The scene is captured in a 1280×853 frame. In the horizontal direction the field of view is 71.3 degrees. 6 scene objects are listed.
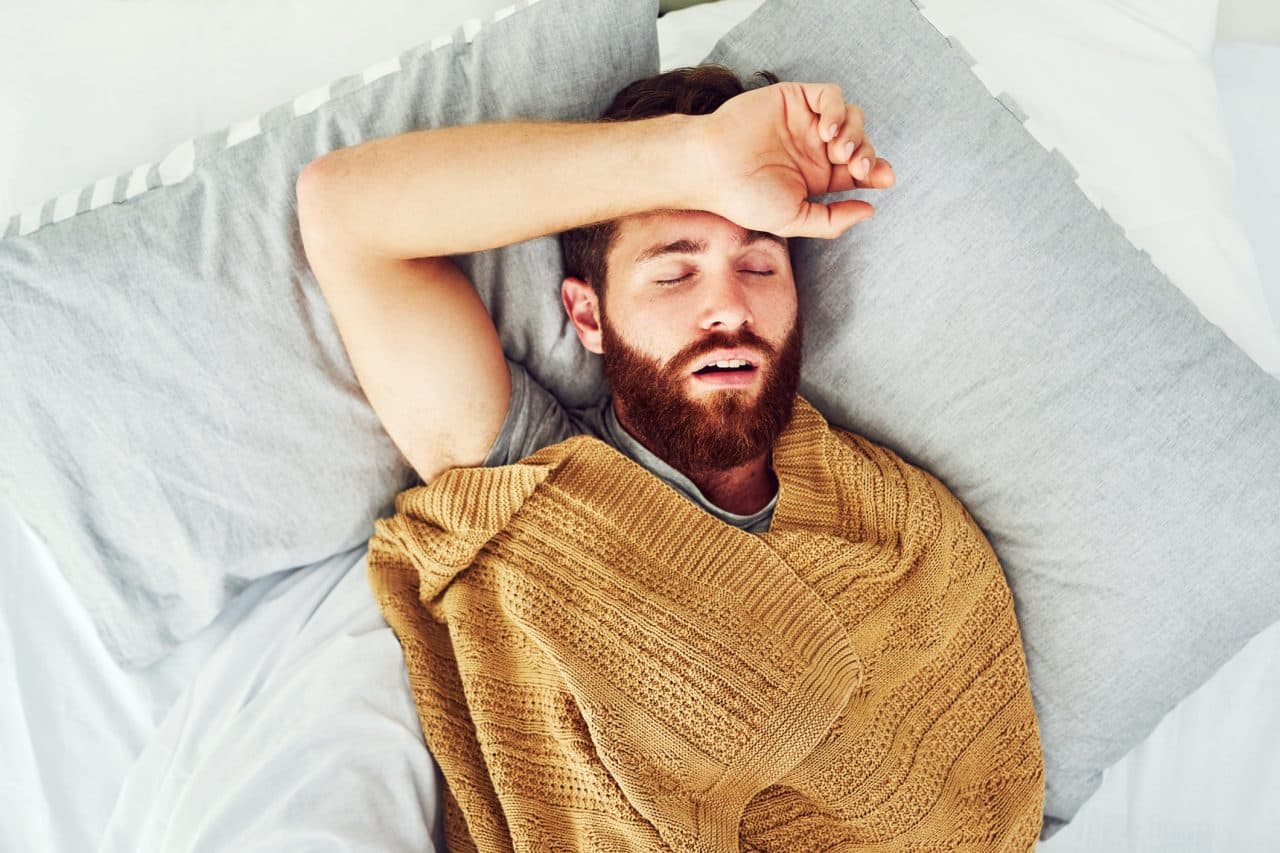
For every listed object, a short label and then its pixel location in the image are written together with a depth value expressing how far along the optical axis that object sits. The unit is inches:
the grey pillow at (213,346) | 39.4
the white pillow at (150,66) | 43.4
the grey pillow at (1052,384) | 42.0
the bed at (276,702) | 37.5
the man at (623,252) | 38.8
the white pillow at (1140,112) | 47.1
